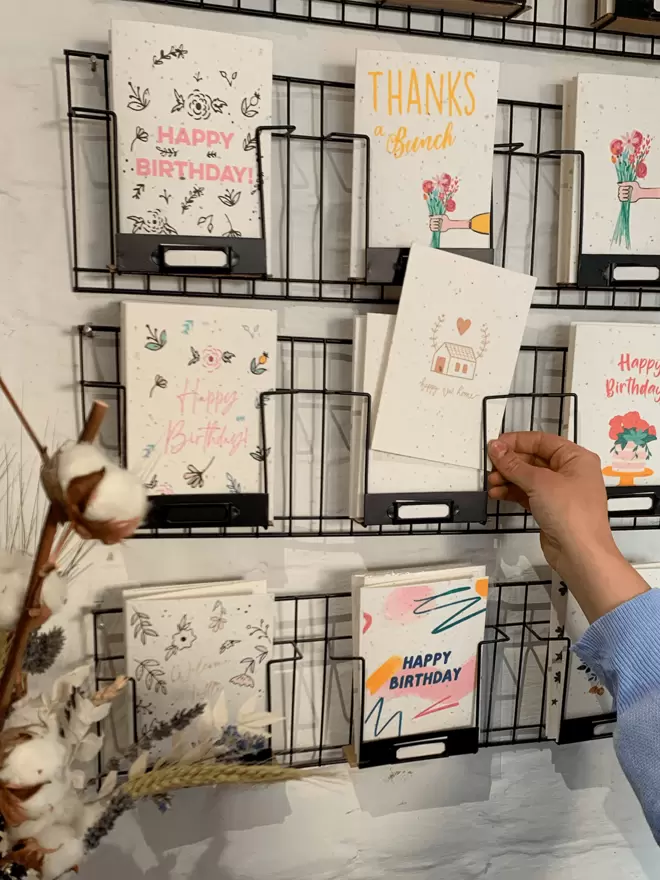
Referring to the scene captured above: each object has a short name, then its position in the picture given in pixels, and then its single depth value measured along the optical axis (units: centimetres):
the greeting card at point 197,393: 86
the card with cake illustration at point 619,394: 99
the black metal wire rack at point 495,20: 90
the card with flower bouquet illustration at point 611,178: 96
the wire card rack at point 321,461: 90
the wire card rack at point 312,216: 86
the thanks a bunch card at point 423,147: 89
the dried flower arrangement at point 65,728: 49
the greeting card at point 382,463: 92
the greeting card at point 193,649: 91
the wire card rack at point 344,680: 97
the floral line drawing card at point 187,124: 82
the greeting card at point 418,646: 97
